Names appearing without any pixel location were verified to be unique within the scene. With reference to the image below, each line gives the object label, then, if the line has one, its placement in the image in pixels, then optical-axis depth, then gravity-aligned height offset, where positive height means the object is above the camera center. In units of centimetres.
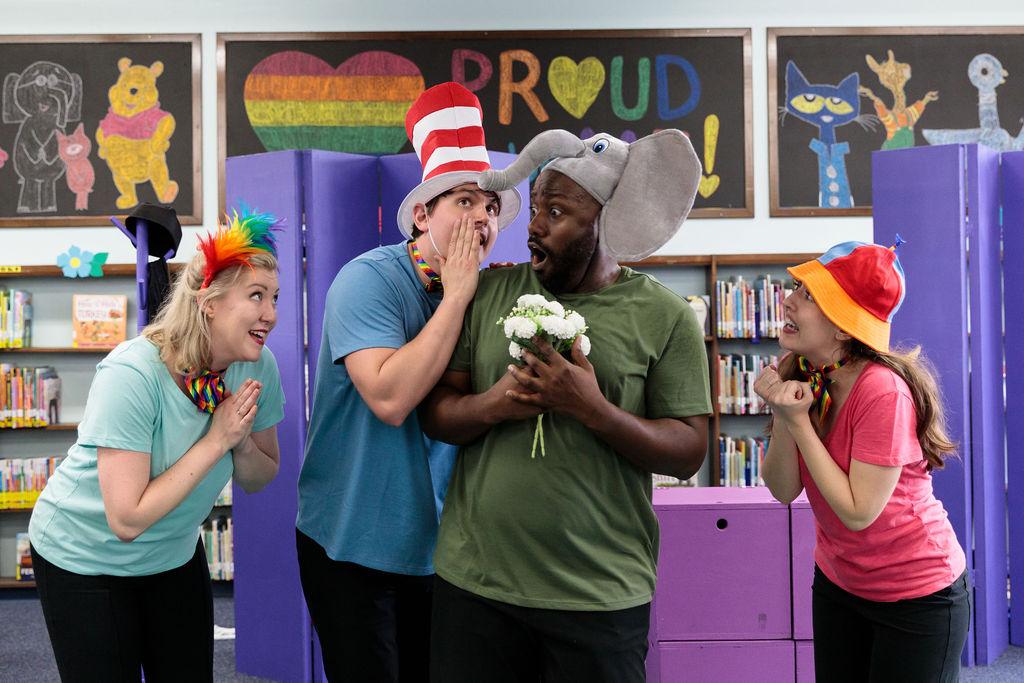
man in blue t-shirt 175 -22
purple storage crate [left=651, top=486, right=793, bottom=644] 290 -74
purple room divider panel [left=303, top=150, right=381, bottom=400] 354 +53
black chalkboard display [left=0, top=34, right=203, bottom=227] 541 +136
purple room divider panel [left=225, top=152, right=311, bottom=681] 354 -64
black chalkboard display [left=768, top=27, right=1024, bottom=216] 550 +148
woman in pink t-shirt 177 -26
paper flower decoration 525 +51
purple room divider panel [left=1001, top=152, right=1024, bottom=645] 390 -3
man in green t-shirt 149 -16
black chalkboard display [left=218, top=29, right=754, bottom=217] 541 +156
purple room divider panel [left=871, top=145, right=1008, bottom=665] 365 +16
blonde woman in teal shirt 180 -26
